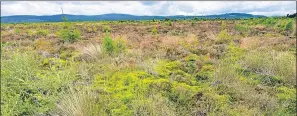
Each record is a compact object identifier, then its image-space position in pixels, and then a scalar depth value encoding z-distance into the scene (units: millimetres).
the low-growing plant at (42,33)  14053
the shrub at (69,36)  9745
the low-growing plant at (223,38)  8910
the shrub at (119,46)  6604
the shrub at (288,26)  12688
